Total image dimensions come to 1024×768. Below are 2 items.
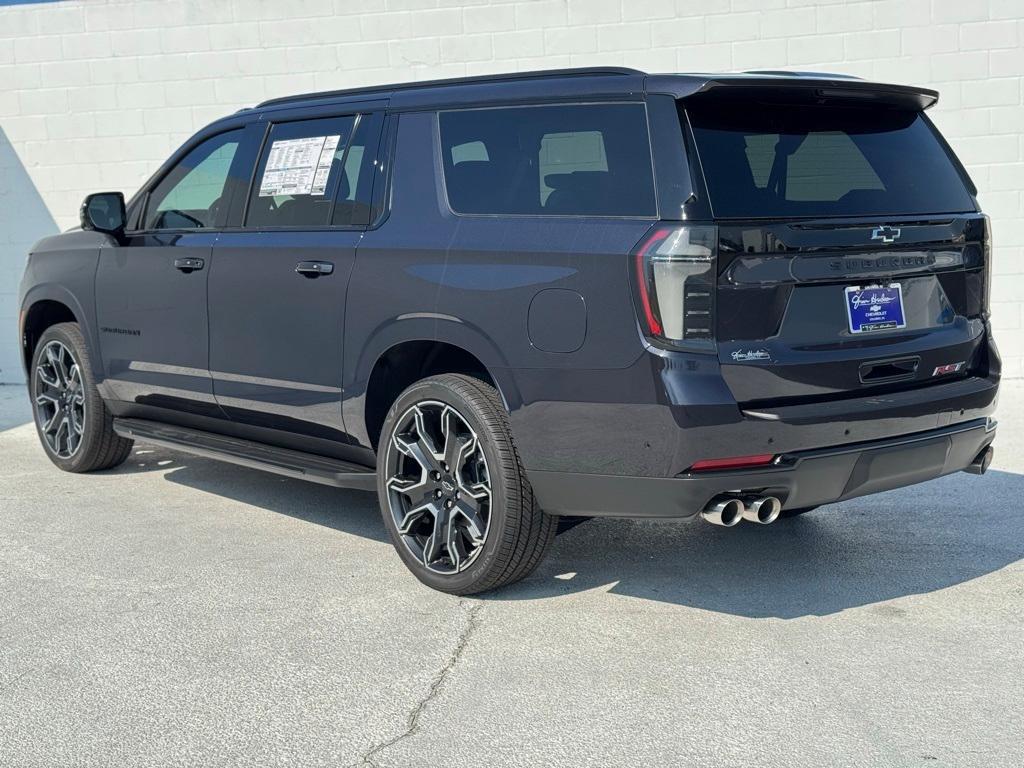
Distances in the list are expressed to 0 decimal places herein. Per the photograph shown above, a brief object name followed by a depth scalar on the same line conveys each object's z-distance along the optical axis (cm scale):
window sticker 533
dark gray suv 404
